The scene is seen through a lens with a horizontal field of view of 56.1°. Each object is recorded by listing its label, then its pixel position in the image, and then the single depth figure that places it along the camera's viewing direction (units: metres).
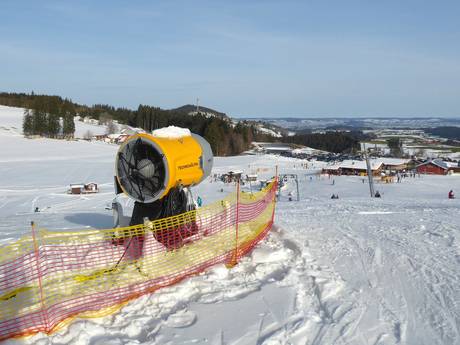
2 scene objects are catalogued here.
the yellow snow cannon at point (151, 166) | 8.37
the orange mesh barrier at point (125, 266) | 5.68
